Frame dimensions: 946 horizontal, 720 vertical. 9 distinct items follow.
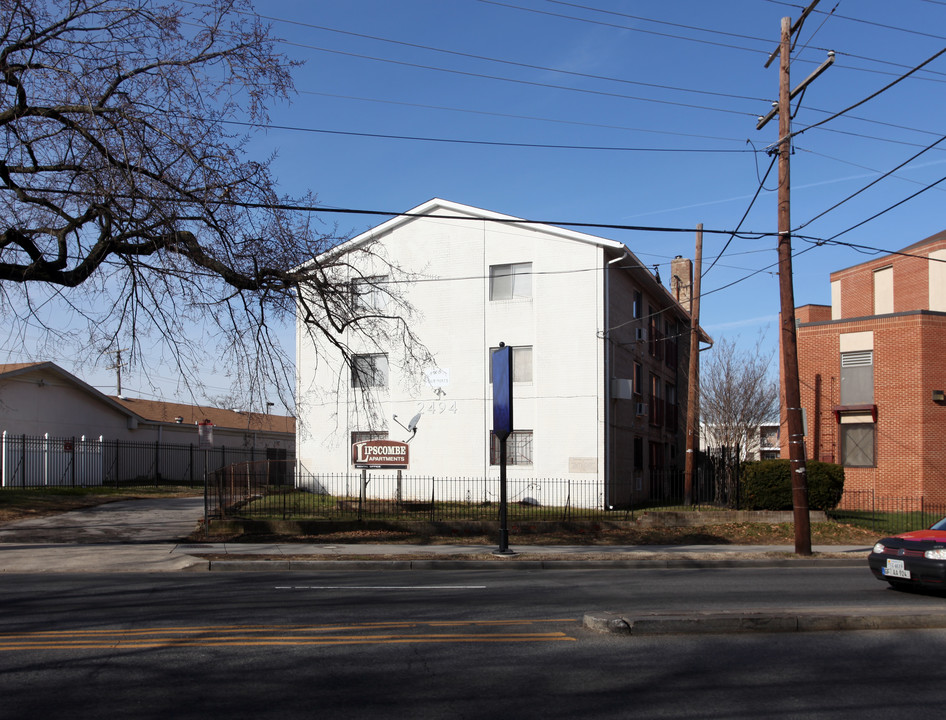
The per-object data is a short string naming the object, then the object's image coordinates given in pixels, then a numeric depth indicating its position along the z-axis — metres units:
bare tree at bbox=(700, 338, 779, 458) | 40.56
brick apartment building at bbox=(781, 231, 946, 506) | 30.27
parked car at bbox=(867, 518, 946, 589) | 11.54
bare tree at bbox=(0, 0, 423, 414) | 14.03
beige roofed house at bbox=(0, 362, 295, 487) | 33.53
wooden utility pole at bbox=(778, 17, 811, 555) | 17.97
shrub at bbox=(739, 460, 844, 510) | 23.53
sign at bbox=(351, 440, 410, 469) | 23.31
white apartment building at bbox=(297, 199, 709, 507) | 28.06
